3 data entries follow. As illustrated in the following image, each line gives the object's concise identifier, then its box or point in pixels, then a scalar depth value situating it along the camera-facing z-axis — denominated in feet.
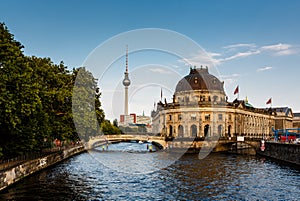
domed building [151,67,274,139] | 392.27
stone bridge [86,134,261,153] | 328.08
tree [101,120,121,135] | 531.58
